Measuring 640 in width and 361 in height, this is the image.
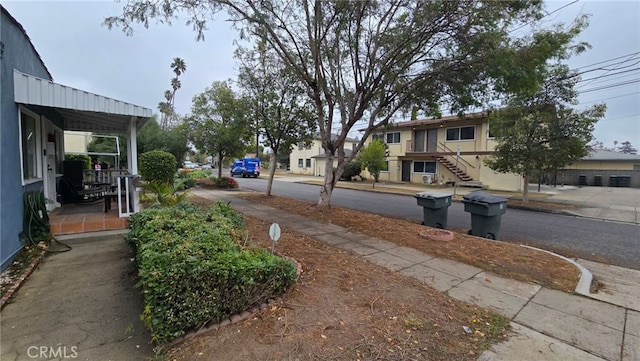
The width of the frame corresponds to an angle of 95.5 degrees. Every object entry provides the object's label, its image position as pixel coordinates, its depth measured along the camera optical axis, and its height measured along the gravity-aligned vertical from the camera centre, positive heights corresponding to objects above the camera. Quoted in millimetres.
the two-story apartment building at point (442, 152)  20644 +1343
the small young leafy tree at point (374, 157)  22531 +923
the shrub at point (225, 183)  17578 -939
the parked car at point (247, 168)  31641 -26
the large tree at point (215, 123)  15084 +2440
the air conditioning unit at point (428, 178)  23812 -723
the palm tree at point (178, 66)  51038 +17980
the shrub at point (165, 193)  6148 -567
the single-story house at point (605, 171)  25469 -52
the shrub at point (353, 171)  27133 -223
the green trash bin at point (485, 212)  6746 -1001
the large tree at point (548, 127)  12203 +1878
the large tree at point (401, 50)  6082 +2924
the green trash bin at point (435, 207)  7584 -985
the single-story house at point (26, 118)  4250 +947
